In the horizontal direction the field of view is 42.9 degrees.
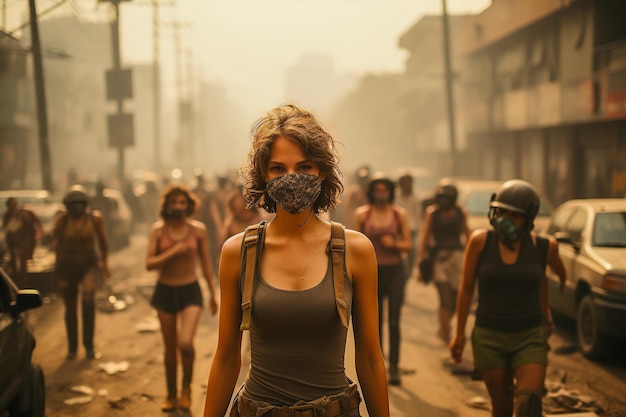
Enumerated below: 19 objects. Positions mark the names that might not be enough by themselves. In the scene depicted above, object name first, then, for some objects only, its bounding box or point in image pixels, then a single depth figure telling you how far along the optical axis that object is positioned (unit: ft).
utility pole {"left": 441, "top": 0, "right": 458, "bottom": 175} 86.38
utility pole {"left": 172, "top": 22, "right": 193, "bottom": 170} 178.19
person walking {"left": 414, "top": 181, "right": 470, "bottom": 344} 30.60
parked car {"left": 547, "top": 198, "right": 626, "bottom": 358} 27.14
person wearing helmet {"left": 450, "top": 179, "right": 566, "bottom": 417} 15.56
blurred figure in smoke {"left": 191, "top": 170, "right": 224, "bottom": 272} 48.19
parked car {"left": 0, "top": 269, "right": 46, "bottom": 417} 15.10
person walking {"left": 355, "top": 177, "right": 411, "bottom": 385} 25.44
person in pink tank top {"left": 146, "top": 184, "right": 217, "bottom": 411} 22.02
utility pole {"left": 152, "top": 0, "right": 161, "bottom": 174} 137.39
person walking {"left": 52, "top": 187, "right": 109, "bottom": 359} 29.37
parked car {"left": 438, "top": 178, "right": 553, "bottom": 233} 44.62
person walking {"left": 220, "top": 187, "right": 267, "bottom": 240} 30.71
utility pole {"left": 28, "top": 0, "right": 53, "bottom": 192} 48.60
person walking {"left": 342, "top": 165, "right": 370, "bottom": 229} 38.96
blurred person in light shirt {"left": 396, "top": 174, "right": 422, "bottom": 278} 37.68
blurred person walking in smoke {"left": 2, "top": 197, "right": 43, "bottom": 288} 35.19
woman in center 9.25
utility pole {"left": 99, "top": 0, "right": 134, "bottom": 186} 79.30
